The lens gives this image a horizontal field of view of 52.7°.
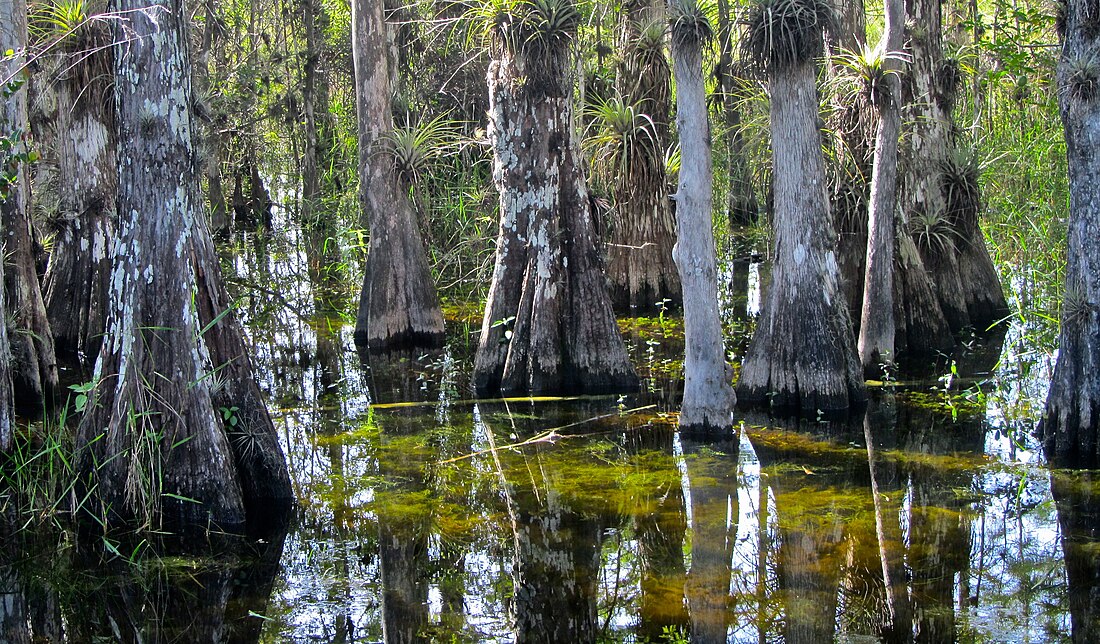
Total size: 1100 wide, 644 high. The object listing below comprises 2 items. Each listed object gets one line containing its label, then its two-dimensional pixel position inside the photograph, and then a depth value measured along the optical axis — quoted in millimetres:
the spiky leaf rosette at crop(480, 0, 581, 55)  10422
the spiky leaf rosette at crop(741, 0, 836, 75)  9586
